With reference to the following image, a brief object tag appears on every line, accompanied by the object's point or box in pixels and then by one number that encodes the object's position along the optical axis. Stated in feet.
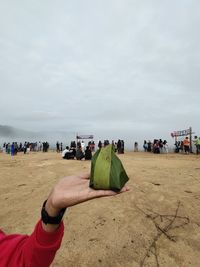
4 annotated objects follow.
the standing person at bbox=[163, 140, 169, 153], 52.26
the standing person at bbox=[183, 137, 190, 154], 47.52
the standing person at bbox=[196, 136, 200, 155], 44.77
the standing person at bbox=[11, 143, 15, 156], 54.70
